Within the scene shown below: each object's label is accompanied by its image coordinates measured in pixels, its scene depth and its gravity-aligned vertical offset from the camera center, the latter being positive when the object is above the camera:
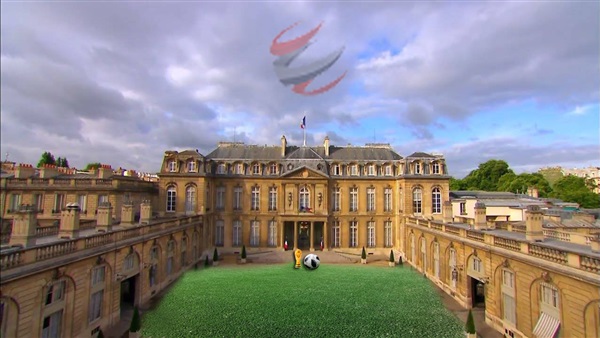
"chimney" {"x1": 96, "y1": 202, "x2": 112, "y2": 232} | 16.12 -0.85
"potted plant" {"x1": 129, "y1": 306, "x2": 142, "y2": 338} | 14.24 -5.32
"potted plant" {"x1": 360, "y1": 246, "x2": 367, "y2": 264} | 30.20 -4.93
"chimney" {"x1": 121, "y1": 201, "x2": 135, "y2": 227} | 18.67 -0.76
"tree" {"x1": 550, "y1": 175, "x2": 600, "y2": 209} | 42.47 +1.43
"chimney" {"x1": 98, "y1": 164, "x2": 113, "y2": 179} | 29.51 +2.56
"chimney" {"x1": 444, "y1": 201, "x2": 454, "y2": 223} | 23.37 -0.62
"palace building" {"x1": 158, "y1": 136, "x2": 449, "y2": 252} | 33.62 +0.04
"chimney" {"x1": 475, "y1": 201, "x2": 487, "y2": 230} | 19.27 -0.76
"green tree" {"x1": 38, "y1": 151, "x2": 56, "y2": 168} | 46.75 +5.92
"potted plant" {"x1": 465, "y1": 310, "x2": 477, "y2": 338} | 14.69 -5.50
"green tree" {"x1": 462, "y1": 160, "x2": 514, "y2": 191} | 57.03 +4.88
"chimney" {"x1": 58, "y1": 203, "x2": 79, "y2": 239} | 13.63 -0.90
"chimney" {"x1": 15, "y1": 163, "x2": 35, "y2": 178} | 27.81 +2.55
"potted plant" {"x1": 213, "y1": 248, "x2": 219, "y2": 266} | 28.93 -4.90
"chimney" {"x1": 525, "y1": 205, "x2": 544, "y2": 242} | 14.27 -0.89
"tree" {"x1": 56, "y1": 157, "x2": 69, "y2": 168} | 52.49 +6.20
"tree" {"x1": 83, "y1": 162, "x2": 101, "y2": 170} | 57.25 +6.19
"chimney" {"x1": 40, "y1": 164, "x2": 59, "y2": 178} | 28.35 +2.53
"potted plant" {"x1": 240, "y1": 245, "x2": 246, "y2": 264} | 29.89 -4.76
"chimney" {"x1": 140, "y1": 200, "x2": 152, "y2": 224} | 20.09 -0.75
